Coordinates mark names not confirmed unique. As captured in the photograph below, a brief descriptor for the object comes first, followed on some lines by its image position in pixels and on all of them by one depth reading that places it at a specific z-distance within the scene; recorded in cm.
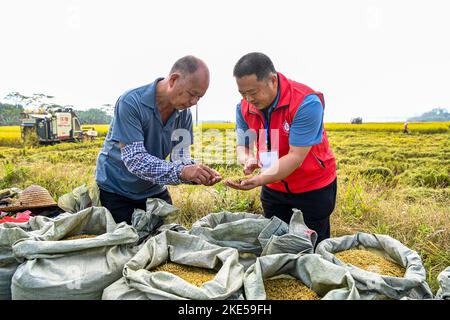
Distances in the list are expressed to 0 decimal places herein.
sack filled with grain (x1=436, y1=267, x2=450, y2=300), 161
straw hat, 366
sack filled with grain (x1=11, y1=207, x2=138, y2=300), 160
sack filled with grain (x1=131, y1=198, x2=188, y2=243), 216
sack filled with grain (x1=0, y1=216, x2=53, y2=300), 183
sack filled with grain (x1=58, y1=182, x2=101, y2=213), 253
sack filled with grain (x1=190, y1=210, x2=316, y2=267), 193
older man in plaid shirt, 217
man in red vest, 229
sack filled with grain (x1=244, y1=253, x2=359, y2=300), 152
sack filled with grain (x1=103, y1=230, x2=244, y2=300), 151
